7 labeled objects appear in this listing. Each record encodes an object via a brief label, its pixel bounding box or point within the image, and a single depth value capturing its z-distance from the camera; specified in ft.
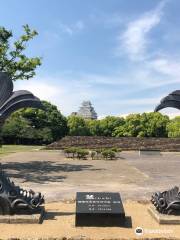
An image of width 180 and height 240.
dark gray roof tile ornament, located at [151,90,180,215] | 13.94
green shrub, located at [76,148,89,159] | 43.80
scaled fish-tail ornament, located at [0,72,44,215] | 13.51
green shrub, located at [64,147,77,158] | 45.87
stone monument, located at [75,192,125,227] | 13.11
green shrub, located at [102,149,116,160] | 43.91
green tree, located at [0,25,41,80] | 34.67
